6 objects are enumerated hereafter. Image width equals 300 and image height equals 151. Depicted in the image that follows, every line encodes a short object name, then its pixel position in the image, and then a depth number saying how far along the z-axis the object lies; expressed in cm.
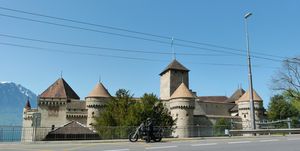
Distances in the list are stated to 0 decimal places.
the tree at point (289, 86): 4206
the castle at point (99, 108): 4570
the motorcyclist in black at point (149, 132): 1259
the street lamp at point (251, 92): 1719
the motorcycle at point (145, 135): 1265
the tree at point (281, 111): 5530
